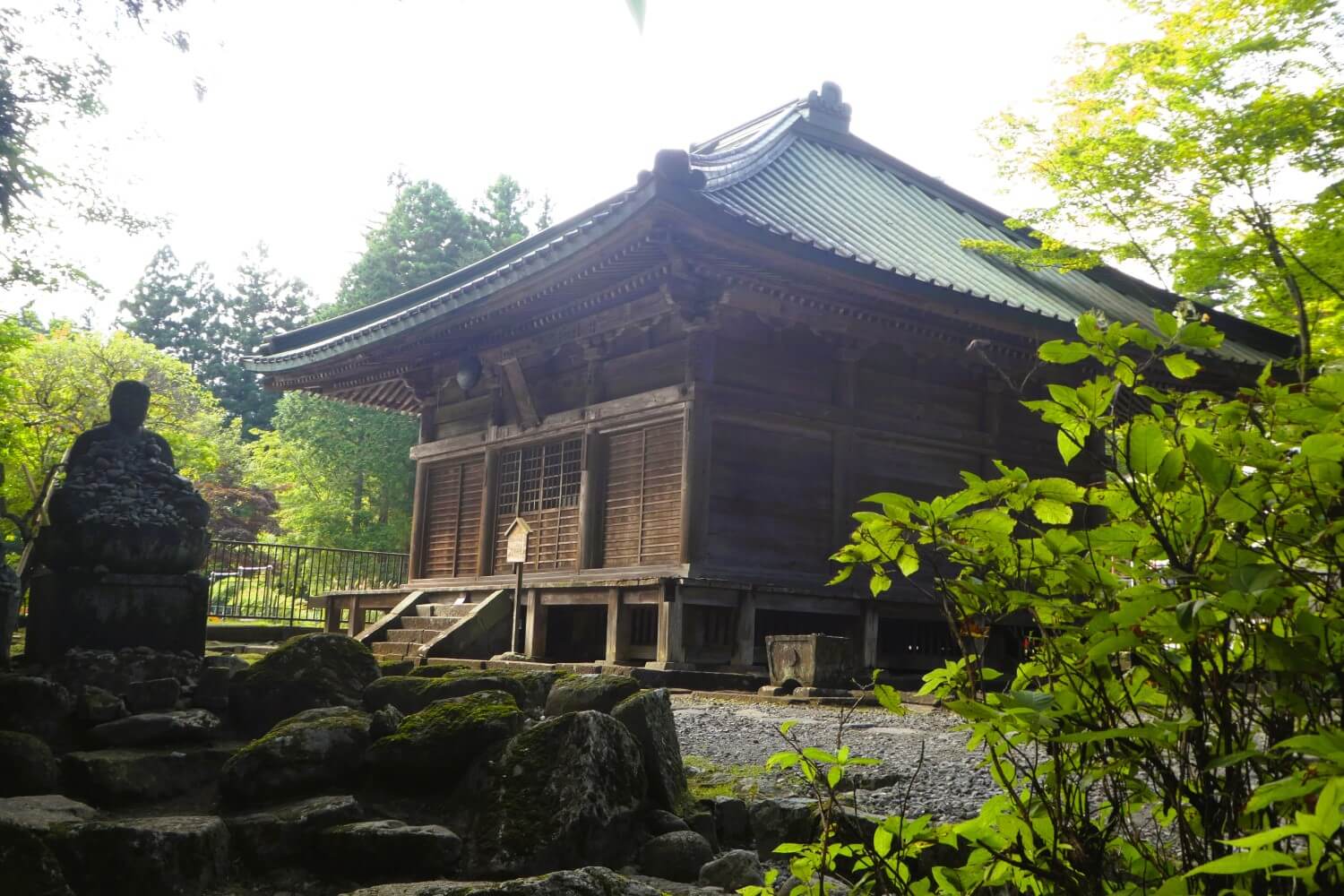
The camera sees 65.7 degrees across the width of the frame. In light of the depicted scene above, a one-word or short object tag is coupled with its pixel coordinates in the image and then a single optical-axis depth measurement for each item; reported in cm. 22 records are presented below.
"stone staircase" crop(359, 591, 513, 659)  1244
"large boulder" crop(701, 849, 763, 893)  321
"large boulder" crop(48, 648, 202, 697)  527
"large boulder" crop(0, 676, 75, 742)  442
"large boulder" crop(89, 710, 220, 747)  439
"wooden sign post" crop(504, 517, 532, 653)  1132
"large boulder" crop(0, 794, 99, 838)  311
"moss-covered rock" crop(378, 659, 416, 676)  588
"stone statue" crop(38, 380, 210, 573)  558
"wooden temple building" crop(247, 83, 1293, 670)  1061
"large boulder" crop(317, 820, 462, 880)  328
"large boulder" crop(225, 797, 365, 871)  339
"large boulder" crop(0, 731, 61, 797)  381
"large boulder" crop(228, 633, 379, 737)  479
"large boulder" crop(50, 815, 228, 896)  306
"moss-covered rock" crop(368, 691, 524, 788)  390
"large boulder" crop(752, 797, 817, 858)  381
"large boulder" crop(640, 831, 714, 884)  339
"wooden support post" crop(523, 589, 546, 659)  1274
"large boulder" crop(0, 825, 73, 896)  295
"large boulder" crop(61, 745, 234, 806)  393
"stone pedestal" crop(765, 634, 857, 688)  894
